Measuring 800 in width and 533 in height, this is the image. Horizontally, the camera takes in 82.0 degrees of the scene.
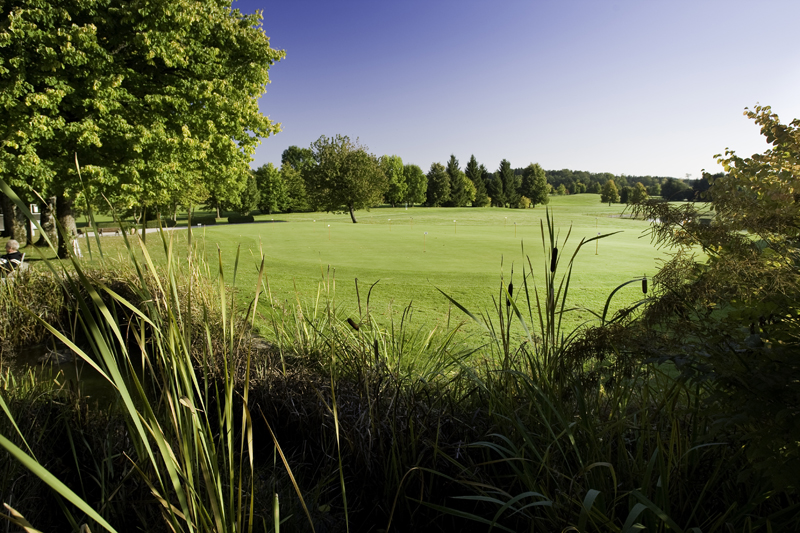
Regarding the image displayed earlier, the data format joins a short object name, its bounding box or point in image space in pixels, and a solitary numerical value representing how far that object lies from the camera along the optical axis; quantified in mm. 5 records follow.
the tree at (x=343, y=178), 40906
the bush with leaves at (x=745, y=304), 1410
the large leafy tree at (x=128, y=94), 11578
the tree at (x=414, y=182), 80750
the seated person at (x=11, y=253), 7152
